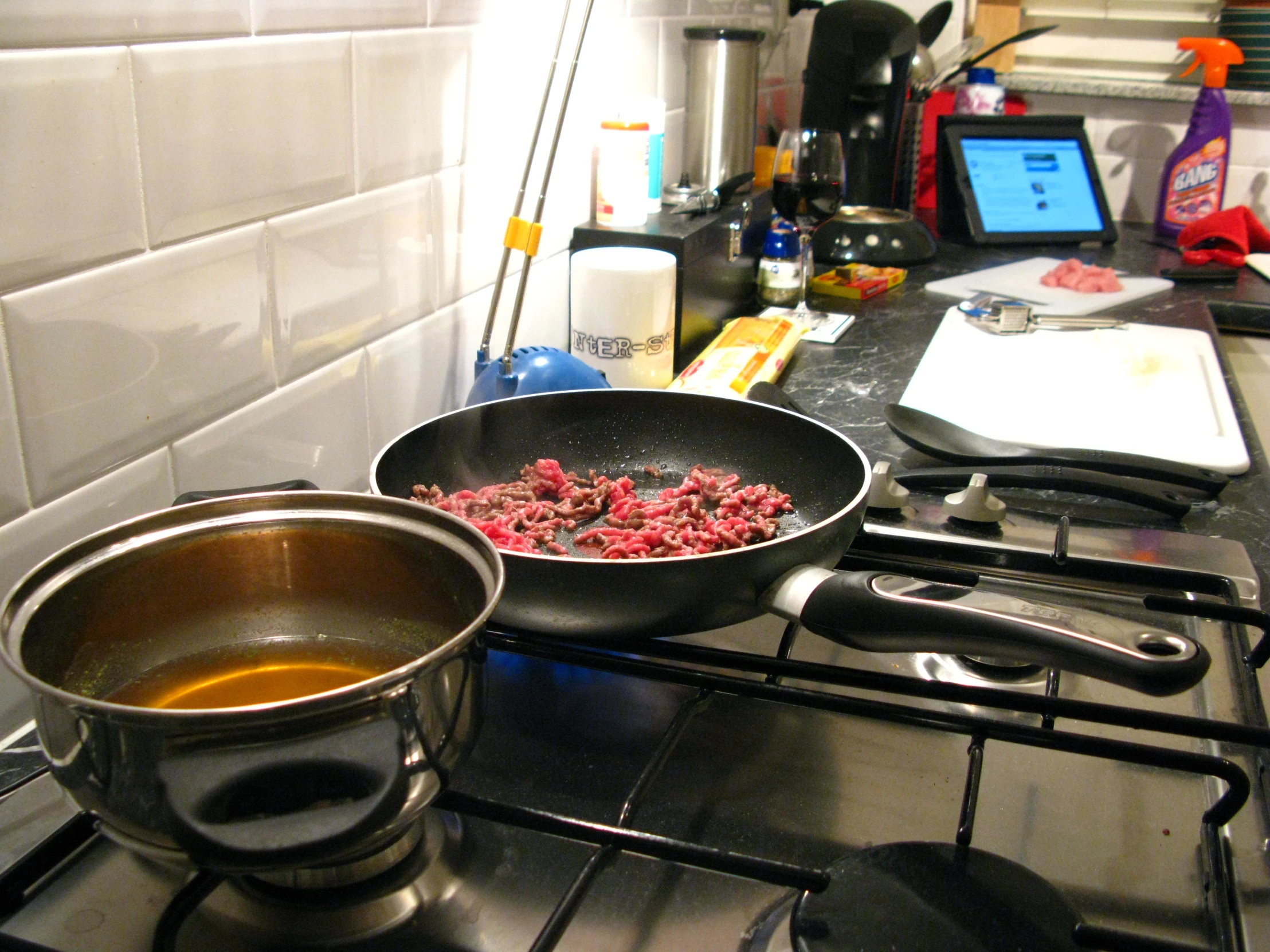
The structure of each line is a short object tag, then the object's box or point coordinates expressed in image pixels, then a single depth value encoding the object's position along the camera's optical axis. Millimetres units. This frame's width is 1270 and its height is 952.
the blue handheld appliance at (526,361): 914
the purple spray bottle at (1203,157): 1909
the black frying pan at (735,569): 462
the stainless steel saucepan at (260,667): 360
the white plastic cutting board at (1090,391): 1059
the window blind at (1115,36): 2176
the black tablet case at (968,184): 1896
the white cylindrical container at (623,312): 1063
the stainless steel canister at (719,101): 1438
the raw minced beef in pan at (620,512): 704
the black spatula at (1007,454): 896
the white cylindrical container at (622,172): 1156
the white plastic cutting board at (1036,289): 1552
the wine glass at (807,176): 1471
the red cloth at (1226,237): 1828
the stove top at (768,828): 445
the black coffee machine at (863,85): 1731
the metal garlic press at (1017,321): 1394
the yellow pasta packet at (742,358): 1131
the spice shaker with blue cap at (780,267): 1471
